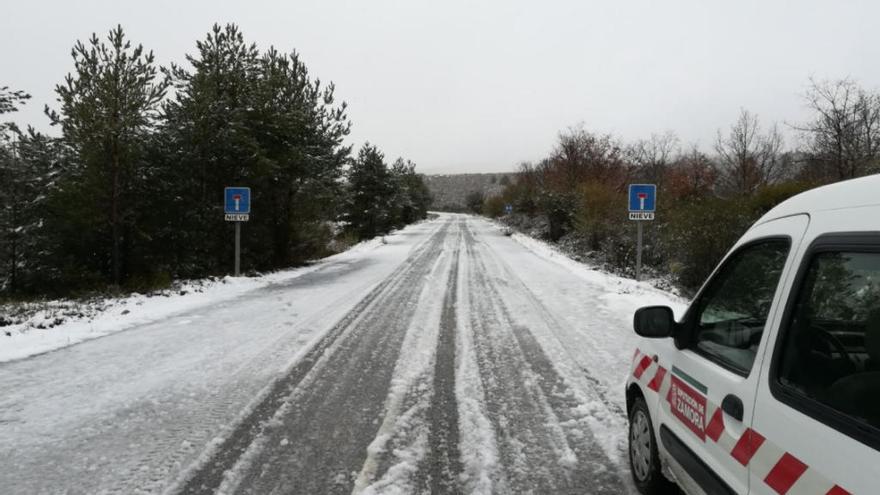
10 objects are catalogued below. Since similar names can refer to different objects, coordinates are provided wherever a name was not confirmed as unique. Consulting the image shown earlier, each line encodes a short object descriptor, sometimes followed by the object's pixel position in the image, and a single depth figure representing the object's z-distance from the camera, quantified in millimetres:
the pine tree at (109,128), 12539
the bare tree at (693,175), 40562
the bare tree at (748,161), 38188
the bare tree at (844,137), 25609
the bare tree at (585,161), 35719
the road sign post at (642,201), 12820
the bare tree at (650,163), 48222
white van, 1550
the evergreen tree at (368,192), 36344
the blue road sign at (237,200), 14078
